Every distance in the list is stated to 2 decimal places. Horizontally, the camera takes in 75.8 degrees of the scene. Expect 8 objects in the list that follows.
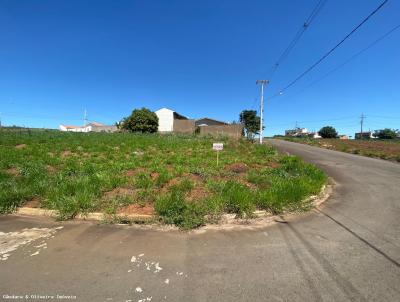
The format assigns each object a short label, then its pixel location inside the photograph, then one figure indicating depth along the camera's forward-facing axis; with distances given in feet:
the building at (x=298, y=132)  465.47
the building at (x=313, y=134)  426.10
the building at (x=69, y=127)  359.66
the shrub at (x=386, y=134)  336.90
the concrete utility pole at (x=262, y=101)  108.58
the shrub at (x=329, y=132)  373.20
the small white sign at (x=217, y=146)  32.22
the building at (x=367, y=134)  402.19
